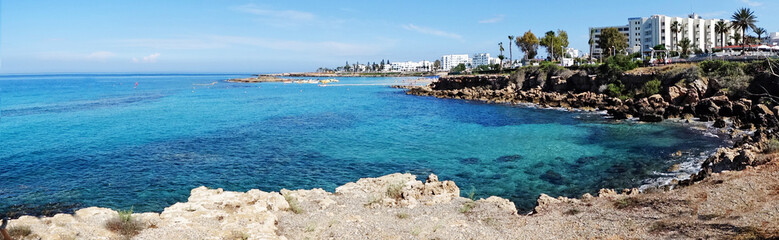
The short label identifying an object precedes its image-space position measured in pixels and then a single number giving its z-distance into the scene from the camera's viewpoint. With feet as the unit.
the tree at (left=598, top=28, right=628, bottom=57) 300.40
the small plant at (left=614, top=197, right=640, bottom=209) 53.39
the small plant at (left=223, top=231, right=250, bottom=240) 44.03
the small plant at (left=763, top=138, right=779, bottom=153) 70.59
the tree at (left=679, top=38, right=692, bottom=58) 271.90
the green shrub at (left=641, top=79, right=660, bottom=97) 175.23
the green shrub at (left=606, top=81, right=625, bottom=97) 191.31
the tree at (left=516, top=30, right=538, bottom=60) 379.96
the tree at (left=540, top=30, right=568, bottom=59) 351.91
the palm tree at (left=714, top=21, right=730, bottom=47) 266.98
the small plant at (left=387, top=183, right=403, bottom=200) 63.13
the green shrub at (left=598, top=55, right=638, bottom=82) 197.88
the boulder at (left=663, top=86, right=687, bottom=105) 153.71
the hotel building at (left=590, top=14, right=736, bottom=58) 354.95
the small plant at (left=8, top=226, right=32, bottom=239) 39.34
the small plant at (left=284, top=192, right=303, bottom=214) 55.34
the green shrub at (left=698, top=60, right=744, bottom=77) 156.90
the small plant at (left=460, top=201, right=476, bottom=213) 56.46
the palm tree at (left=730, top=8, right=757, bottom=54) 225.15
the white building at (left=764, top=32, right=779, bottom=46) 359.44
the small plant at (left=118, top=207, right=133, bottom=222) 45.85
